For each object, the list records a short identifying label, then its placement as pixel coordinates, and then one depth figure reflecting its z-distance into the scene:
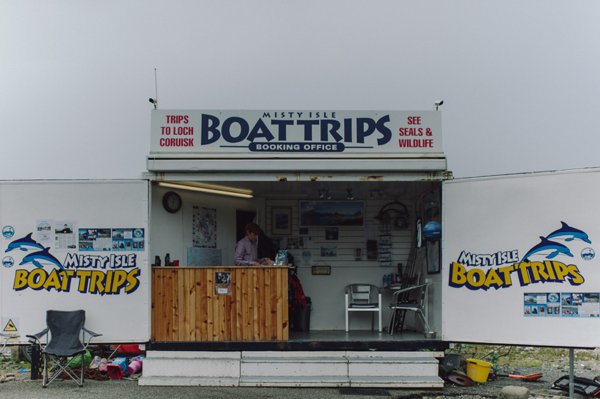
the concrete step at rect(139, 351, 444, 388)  7.54
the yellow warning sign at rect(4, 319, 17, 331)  7.72
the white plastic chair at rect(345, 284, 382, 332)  9.24
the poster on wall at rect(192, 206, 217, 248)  9.22
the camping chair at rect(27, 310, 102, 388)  7.45
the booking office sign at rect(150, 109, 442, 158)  7.91
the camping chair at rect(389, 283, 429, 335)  8.52
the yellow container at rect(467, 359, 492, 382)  8.22
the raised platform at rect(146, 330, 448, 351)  7.74
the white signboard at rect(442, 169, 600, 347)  7.03
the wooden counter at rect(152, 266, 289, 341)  7.87
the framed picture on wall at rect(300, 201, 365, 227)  10.30
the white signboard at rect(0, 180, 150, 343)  7.73
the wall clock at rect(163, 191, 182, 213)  8.65
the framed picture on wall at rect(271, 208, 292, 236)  10.29
